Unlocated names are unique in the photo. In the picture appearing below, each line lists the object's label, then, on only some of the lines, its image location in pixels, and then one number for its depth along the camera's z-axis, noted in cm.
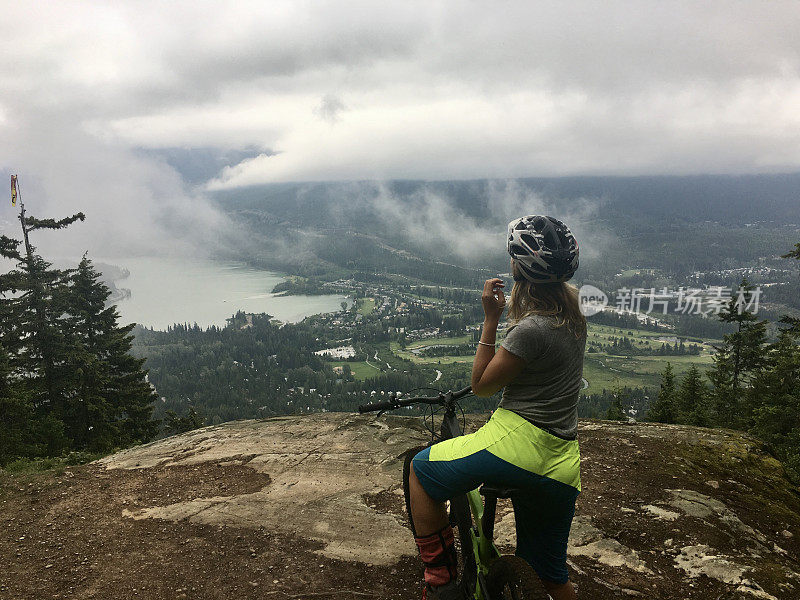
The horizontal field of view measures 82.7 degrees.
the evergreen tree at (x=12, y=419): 1248
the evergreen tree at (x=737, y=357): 1997
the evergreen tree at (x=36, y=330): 1666
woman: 252
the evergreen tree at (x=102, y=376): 1714
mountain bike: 254
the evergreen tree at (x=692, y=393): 1955
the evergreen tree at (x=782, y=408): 1192
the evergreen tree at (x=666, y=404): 1684
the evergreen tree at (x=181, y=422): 2098
